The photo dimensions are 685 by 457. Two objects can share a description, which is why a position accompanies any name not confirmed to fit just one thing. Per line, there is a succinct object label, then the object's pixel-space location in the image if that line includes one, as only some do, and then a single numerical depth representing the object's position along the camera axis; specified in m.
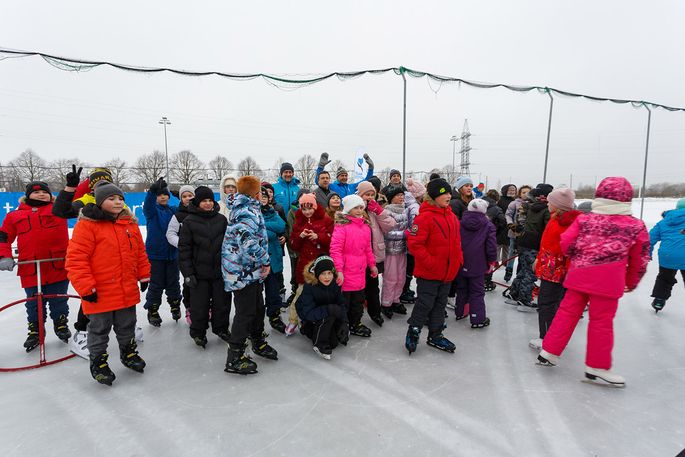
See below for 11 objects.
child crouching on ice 3.23
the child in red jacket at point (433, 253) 3.14
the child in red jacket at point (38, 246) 3.29
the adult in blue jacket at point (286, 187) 5.39
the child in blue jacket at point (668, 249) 4.18
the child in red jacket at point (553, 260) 3.29
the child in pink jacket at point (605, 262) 2.69
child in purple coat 3.87
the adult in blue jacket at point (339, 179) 5.60
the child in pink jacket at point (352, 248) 3.49
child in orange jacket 2.59
